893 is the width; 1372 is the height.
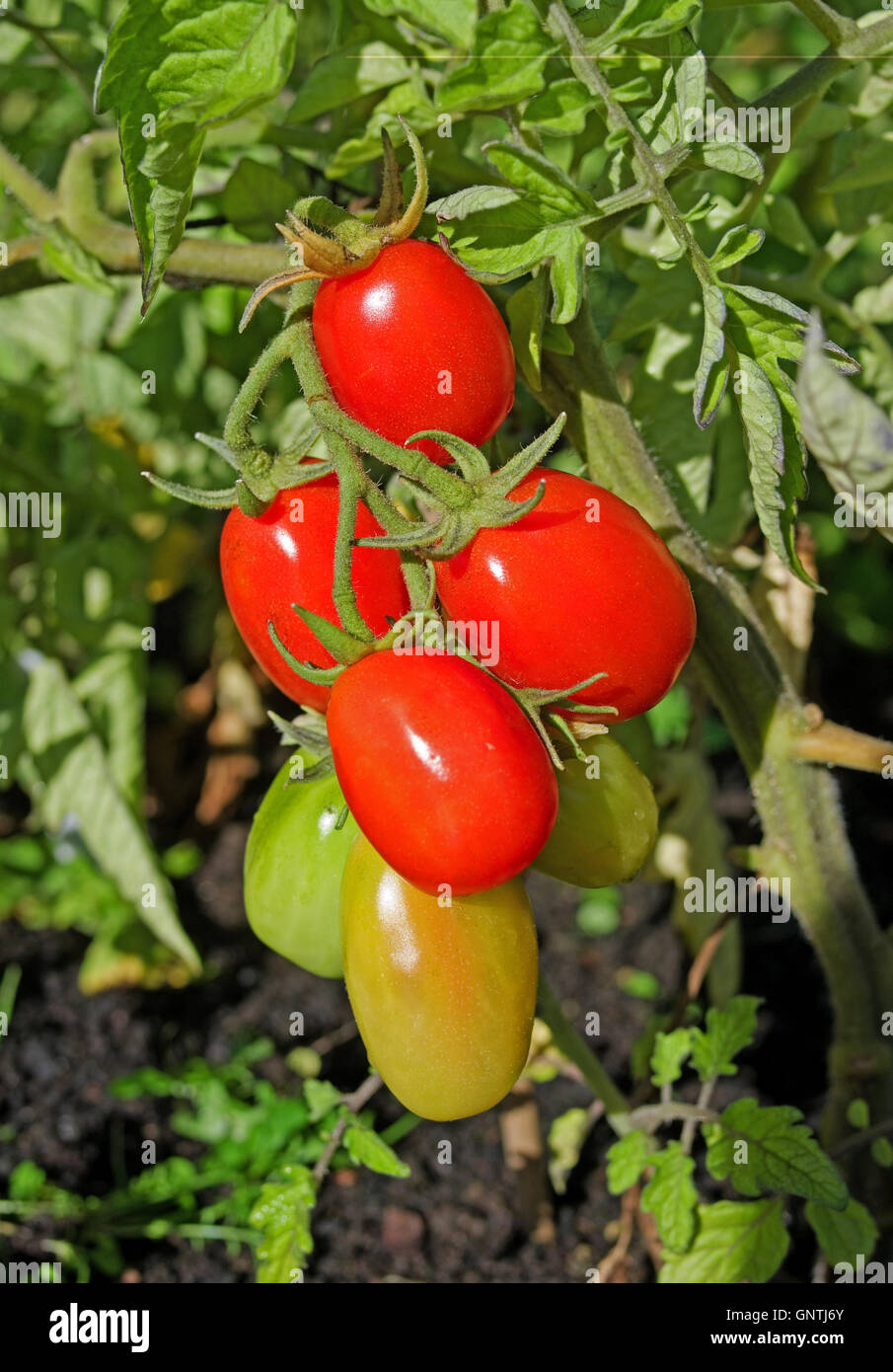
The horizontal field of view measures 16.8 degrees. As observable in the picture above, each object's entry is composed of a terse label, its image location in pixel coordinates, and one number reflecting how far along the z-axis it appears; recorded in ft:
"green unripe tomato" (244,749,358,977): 1.72
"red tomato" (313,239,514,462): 1.57
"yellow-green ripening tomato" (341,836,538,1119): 1.60
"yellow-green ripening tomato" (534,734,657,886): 1.65
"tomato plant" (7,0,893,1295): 1.57
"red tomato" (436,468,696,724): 1.57
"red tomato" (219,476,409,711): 1.60
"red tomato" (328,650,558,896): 1.53
